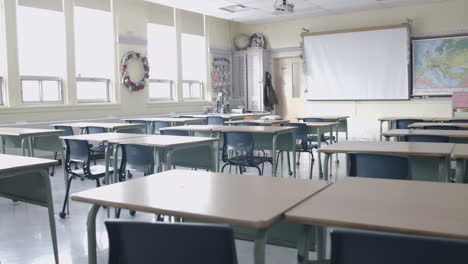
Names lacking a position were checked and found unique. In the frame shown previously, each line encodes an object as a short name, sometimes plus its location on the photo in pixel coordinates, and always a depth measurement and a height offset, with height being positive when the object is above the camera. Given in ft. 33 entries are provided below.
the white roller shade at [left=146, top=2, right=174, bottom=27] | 29.76 +6.77
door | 36.40 +1.78
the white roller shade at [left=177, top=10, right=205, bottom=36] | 32.37 +6.68
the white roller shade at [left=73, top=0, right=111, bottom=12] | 25.20 +6.47
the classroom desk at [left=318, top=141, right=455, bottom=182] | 8.89 -1.04
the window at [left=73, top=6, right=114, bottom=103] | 25.38 +3.46
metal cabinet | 36.45 +2.65
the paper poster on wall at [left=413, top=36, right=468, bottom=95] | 28.89 +2.60
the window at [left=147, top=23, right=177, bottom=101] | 30.17 +3.45
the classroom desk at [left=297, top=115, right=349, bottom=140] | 24.68 -1.20
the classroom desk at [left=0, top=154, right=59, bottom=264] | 7.59 -1.45
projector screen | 30.66 +3.09
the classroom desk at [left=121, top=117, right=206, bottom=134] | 22.33 -0.68
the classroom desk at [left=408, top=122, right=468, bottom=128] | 15.49 -0.83
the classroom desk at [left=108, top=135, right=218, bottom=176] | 11.49 -1.20
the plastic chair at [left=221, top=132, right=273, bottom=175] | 14.63 -1.44
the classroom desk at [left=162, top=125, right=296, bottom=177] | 15.86 -1.11
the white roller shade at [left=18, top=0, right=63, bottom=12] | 22.45 +5.83
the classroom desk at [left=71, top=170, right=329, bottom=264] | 4.37 -1.11
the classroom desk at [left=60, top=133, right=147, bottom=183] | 12.50 -0.91
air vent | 30.34 +7.22
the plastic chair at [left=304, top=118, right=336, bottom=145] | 21.47 -0.83
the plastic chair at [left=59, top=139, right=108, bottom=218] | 12.31 -1.50
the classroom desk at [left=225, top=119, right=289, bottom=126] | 20.47 -0.77
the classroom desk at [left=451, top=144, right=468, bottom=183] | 8.08 -1.16
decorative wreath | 27.55 +2.40
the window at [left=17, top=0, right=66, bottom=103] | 22.58 +3.30
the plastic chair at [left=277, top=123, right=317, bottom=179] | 18.29 -1.36
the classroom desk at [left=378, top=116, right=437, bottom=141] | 20.40 -0.82
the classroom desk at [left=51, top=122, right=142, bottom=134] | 18.31 -0.77
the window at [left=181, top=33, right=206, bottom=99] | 32.94 +3.41
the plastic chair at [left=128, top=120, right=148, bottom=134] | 19.96 -0.94
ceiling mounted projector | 23.24 +5.41
